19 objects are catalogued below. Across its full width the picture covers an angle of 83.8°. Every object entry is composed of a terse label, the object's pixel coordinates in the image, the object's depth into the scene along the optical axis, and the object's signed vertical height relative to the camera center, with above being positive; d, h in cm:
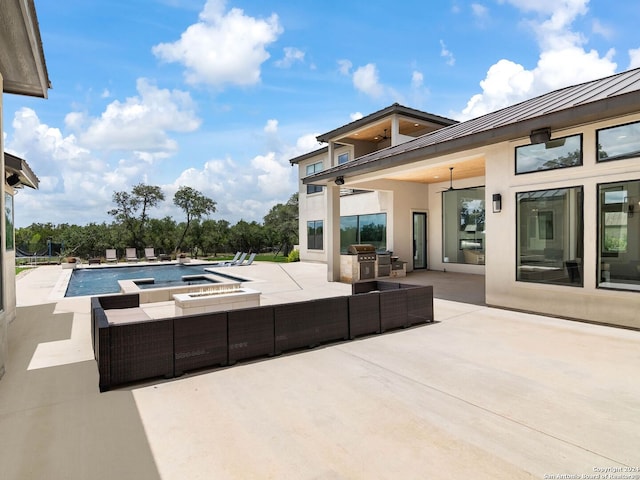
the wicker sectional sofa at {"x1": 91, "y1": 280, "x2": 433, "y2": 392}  392 -123
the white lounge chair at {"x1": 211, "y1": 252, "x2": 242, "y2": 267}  2120 -153
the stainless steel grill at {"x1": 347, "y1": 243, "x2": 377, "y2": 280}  1248 -78
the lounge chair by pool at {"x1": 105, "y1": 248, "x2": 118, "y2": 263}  2383 -99
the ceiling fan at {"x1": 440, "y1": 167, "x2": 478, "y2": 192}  1251 +197
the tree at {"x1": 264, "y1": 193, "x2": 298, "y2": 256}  3478 +128
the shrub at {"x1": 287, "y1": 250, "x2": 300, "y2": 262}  2292 -118
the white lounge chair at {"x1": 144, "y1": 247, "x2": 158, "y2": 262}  2524 -104
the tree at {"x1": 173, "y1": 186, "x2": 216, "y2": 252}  3097 +318
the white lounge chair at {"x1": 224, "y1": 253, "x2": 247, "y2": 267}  2033 -133
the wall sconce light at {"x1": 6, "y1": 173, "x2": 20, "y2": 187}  723 +127
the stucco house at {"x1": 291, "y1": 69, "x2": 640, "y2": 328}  603 +89
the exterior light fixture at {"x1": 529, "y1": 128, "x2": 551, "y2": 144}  646 +183
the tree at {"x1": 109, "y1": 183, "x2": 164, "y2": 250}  2898 +265
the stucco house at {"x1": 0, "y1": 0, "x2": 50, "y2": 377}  376 +236
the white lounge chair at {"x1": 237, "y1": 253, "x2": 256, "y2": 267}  1978 -132
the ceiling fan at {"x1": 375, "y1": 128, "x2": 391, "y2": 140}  1752 +499
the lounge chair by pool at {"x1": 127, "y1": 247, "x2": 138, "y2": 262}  2537 -100
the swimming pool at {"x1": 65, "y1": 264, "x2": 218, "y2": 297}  1315 -177
